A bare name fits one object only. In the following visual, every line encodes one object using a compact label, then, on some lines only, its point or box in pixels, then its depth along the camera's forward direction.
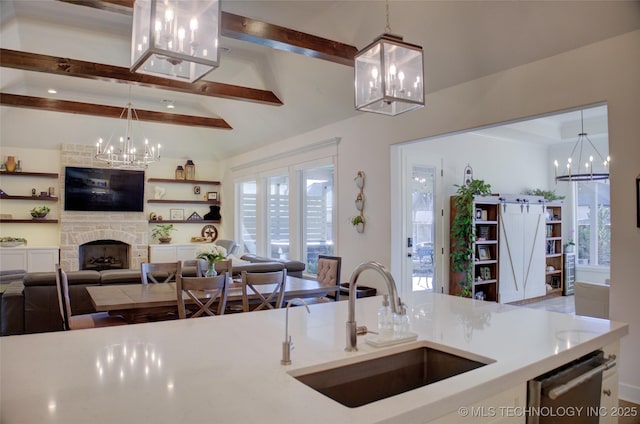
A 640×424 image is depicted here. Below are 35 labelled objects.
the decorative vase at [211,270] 4.03
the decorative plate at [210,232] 10.29
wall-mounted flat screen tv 8.45
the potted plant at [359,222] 5.75
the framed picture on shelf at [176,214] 9.92
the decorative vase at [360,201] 5.77
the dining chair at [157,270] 4.22
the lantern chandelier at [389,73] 2.29
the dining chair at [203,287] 2.95
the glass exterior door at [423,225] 5.90
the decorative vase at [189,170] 9.95
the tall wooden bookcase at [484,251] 6.36
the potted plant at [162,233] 9.55
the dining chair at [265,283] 3.23
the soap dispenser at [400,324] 1.65
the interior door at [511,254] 6.75
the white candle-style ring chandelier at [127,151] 6.05
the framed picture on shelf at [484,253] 6.56
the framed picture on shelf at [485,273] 6.57
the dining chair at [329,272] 4.73
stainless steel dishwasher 1.46
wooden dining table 3.19
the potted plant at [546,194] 7.74
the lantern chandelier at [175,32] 1.86
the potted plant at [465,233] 6.14
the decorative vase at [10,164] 8.05
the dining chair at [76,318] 3.28
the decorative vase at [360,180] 5.77
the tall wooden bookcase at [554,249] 7.90
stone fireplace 8.34
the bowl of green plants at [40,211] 8.21
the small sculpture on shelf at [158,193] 9.62
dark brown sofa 4.17
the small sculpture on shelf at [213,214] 10.25
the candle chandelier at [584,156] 7.72
